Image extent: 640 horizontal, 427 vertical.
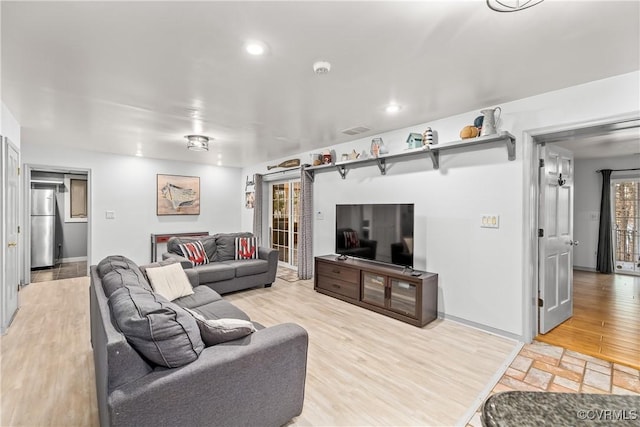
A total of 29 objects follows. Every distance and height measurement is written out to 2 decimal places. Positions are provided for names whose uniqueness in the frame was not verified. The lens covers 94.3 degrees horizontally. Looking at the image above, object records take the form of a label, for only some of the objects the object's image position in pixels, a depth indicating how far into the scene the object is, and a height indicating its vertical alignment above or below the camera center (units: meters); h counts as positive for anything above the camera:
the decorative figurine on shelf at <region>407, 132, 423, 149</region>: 3.60 +0.89
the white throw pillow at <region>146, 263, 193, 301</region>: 2.86 -0.69
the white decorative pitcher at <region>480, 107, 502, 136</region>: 2.96 +0.91
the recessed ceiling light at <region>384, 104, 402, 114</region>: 3.12 +1.13
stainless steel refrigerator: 6.11 -0.33
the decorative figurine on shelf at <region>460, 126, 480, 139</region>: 3.08 +0.84
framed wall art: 6.26 +0.39
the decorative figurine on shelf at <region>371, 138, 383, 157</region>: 4.03 +0.91
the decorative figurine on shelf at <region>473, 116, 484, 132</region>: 3.04 +0.95
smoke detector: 2.19 +1.09
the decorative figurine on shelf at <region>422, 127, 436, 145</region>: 3.45 +0.89
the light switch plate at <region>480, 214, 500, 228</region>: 3.07 -0.08
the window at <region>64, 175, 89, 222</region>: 7.04 +0.34
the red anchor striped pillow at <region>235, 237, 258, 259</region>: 4.88 -0.59
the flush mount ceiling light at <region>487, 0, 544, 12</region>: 1.50 +1.08
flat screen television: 3.60 -0.26
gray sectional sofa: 1.25 -0.76
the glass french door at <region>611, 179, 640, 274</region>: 5.70 -0.21
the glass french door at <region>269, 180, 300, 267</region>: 6.04 -0.13
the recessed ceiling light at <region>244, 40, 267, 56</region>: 1.95 +1.11
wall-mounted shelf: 2.90 +0.73
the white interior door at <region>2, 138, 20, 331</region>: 3.08 -0.22
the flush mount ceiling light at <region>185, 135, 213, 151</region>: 4.36 +1.05
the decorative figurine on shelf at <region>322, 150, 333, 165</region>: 4.85 +0.89
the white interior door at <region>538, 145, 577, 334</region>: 3.01 -0.26
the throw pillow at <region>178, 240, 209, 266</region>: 4.47 -0.61
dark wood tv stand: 3.27 -0.93
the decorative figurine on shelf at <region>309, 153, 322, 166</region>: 5.00 +0.92
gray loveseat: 4.20 -0.79
